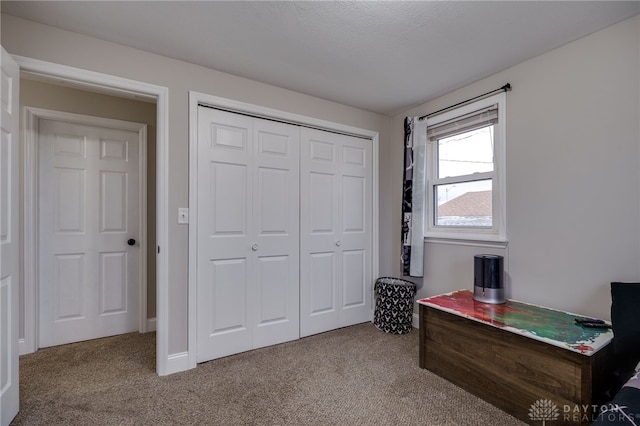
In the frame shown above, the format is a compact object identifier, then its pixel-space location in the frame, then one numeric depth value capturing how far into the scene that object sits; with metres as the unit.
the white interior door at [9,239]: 1.49
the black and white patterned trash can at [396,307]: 2.82
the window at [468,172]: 2.36
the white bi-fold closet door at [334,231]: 2.80
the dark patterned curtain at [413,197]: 2.87
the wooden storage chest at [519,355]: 1.44
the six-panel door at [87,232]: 2.54
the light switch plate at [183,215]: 2.18
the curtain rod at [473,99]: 2.24
